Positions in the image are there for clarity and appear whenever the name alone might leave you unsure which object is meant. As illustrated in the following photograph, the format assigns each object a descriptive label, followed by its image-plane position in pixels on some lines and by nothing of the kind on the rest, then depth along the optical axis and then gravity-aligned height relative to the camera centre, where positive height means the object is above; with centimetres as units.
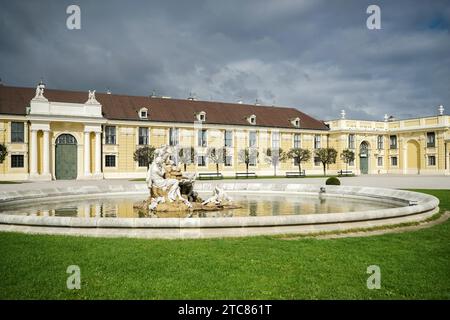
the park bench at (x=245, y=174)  5465 -79
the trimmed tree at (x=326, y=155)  5549 +170
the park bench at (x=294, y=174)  5181 -86
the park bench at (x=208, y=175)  4663 -81
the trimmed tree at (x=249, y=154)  5684 +200
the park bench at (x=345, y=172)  5834 -75
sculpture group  1430 -85
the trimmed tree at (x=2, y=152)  3934 +189
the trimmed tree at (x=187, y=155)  5129 +179
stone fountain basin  1008 -130
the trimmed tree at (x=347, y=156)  5922 +165
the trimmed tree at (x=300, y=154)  5509 +186
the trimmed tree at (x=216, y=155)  5216 +183
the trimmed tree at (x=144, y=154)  4759 +182
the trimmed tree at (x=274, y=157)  5803 +159
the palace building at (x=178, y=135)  4562 +460
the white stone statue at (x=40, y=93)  4516 +879
